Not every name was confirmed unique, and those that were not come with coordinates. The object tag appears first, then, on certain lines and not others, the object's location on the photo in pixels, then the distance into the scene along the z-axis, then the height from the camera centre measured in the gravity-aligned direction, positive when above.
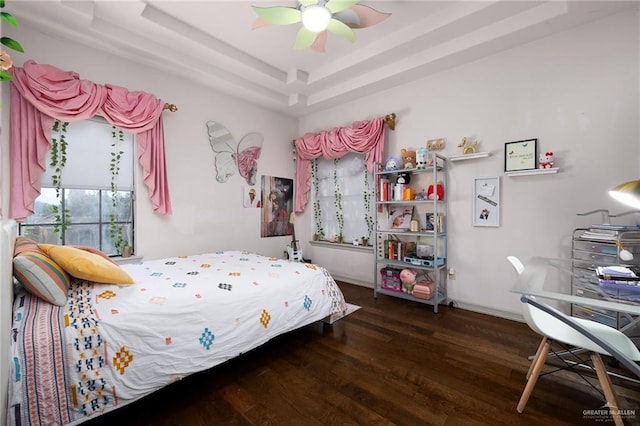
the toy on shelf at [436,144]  3.25 +0.83
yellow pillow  1.59 -0.32
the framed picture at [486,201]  2.90 +0.13
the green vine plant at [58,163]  2.56 +0.44
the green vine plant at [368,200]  4.06 +0.18
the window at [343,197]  4.13 +0.23
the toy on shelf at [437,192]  3.18 +0.24
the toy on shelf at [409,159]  3.38 +0.67
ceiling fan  1.97 +1.49
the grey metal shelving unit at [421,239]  3.12 -0.34
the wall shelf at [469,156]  2.88 +0.62
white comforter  1.23 -0.70
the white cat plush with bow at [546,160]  2.56 +0.51
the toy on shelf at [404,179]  3.48 +0.43
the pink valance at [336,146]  3.70 +0.99
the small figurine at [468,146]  3.00 +0.74
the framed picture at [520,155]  2.66 +0.58
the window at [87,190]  2.56 +0.20
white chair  1.26 -0.68
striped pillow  1.37 -0.34
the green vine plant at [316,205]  4.67 +0.11
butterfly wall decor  3.71 +0.86
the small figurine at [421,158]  3.20 +0.65
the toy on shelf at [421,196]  3.34 +0.21
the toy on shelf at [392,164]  3.49 +0.62
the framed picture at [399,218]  3.55 -0.07
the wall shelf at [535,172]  2.53 +0.40
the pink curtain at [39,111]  2.29 +0.91
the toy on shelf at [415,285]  3.13 -0.86
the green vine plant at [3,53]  1.14 +0.67
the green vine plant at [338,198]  4.40 +0.22
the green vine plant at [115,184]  2.91 +0.28
